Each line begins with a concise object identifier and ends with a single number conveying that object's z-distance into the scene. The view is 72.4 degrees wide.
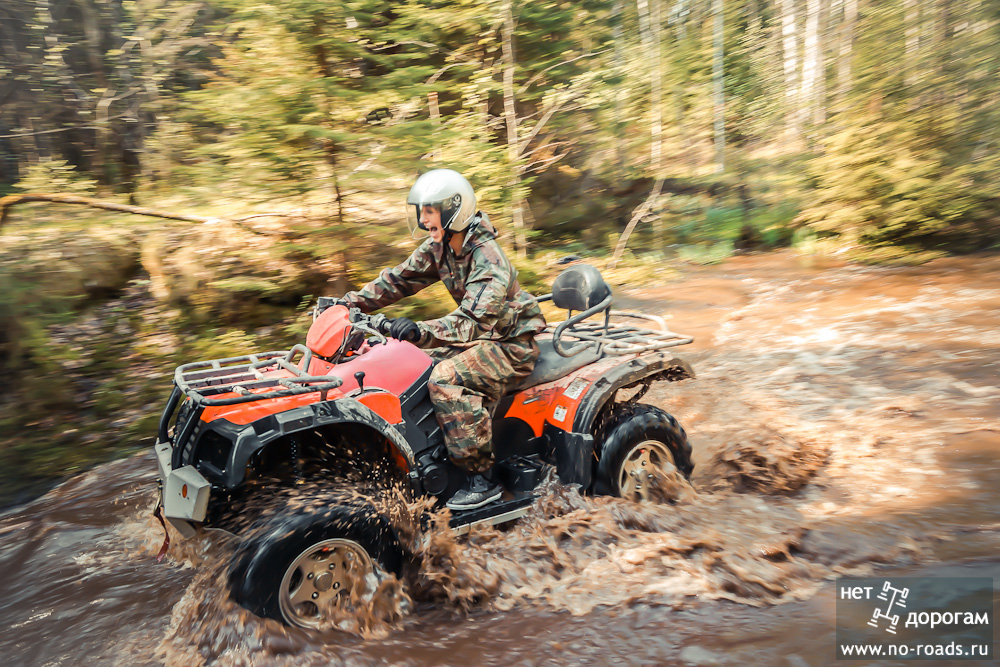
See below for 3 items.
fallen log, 7.48
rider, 3.64
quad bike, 2.96
